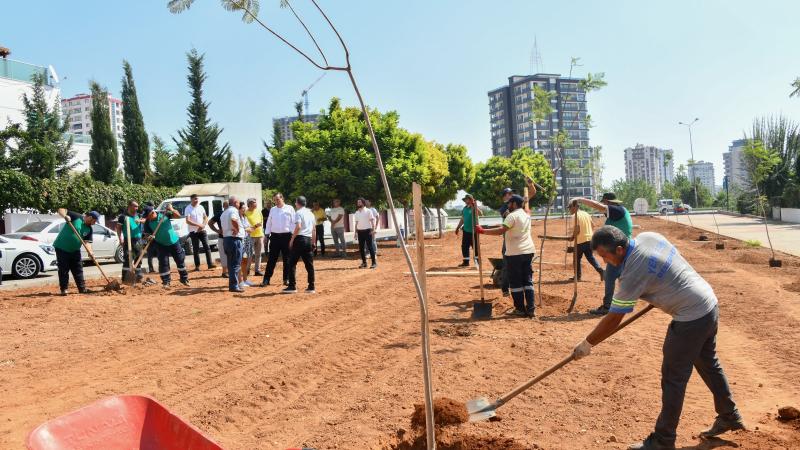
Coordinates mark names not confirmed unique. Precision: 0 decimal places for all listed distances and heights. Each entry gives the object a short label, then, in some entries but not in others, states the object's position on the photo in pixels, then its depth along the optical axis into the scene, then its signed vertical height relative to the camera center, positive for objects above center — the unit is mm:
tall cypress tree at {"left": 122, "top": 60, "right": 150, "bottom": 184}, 36750 +5169
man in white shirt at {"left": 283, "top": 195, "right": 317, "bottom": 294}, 10516 -344
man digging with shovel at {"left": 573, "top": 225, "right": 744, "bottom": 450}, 3932 -684
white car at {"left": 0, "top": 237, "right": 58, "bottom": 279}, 14461 -588
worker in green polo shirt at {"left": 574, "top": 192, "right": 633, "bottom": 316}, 8359 -278
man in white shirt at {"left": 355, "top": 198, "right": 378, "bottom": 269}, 14680 -309
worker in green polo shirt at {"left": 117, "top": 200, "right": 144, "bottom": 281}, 12492 -79
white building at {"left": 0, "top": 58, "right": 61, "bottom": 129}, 31422 +7795
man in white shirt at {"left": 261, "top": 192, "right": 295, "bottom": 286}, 11055 -113
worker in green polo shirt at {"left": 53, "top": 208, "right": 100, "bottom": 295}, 10789 -263
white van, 18648 +886
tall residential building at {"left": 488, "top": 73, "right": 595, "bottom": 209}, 115562 +17787
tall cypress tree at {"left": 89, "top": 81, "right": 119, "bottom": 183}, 34406 +4688
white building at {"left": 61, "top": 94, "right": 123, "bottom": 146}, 123875 +25334
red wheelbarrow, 3098 -1087
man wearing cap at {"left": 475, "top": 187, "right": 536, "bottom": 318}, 8195 -606
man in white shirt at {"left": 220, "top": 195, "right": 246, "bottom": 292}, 10867 -337
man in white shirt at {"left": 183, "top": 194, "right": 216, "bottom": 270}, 13516 +81
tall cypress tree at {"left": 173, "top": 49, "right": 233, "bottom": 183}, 40406 +5658
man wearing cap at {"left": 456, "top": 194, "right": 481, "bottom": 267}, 14078 -493
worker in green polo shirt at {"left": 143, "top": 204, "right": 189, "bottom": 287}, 11875 -340
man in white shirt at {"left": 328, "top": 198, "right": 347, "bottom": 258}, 18031 -182
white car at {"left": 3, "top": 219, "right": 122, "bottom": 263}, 16219 -119
